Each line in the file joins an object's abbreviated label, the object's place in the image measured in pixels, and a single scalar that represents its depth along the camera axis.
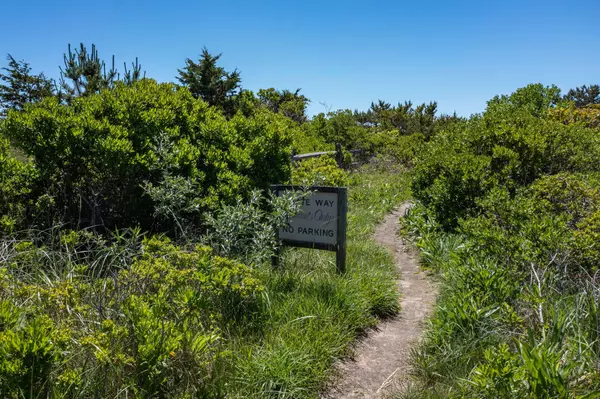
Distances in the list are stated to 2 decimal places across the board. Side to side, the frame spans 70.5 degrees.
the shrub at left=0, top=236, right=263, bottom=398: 2.14
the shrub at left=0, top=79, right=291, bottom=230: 4.23
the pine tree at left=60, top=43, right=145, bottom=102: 13.45
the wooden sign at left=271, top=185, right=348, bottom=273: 4.66
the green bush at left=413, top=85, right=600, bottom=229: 6.38
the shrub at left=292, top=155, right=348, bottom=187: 8.87
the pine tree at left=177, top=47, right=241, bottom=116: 12.43
